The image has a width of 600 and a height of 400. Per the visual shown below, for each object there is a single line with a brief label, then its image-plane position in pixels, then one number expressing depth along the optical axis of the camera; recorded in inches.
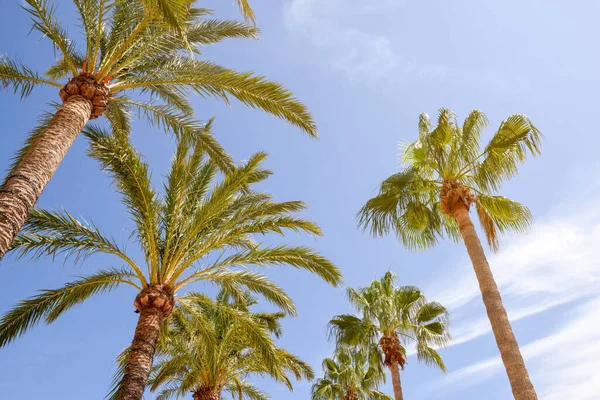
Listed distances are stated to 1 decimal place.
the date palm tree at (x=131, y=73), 263.3
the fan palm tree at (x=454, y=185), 410.0
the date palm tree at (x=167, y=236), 351.6
